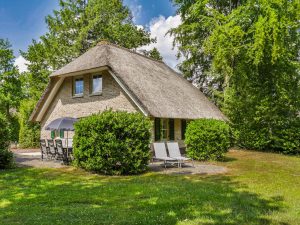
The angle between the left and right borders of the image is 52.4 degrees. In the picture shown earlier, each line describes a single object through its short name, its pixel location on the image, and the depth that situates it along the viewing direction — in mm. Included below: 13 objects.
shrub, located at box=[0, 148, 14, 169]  13066
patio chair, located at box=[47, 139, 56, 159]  15322
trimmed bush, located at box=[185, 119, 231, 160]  16109
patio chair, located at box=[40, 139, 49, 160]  15941
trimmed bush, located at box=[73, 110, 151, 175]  11773
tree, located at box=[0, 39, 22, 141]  38281
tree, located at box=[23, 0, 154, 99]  36688
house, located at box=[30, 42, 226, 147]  17234
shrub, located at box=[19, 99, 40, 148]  27062
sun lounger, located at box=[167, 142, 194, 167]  14840
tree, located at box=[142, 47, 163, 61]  41219
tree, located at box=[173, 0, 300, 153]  22016
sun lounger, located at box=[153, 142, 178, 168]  14043
